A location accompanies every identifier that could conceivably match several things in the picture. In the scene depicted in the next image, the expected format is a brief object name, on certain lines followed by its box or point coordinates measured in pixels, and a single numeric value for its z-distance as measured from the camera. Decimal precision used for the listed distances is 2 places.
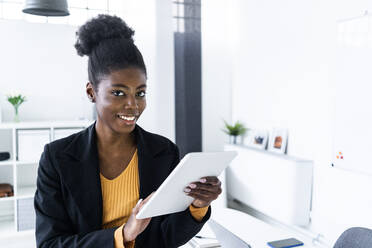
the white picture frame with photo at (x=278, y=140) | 3.19
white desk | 1.40
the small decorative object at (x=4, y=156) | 3.28
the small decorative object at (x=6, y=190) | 3.25
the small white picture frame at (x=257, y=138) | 3.45
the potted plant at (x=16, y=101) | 3.31
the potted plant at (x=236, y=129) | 3.84
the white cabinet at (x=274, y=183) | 2.89
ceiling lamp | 2.29
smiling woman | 1.03
